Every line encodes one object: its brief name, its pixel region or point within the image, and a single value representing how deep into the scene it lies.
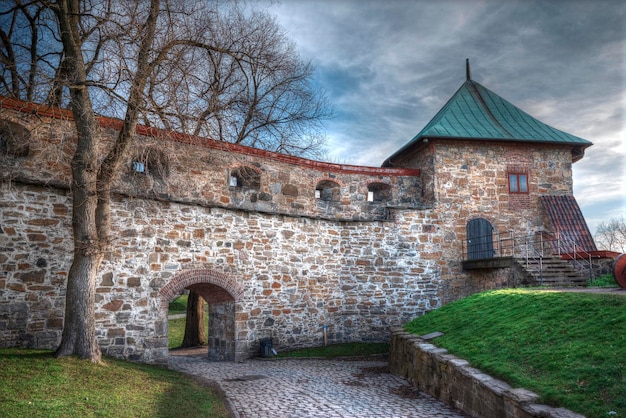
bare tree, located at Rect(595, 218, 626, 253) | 34.53
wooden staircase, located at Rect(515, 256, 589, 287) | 11.88
